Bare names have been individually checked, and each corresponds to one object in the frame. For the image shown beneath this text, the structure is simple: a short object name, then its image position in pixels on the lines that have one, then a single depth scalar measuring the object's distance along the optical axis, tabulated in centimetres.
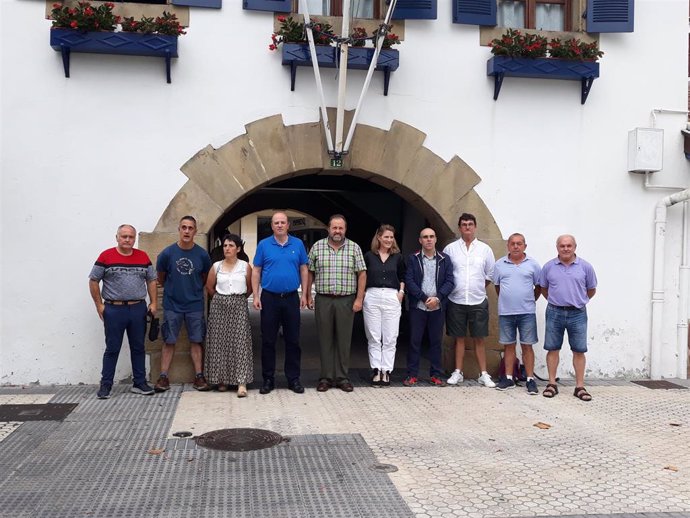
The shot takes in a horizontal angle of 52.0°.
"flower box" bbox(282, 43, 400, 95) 698
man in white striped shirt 713
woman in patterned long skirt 652
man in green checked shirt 677
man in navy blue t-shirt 661
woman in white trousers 696
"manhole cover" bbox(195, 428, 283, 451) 491
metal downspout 778
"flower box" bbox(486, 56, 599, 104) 735
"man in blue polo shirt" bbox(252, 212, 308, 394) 659
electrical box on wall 764
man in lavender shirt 681
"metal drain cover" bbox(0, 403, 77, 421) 566
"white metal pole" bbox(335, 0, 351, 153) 674
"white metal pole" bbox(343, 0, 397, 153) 684
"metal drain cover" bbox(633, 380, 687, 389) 747
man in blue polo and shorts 698
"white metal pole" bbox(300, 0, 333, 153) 679
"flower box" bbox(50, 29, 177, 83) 663
